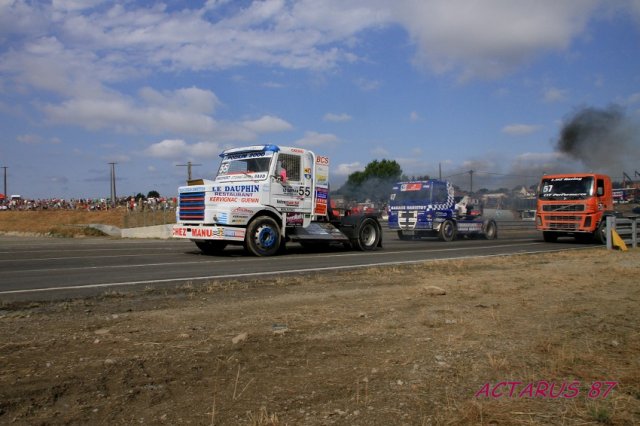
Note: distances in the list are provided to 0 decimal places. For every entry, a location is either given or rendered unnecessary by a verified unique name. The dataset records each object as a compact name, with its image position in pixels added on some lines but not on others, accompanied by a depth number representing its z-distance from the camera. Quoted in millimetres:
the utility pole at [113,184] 68612
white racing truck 14109
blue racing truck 22703
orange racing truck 20609
